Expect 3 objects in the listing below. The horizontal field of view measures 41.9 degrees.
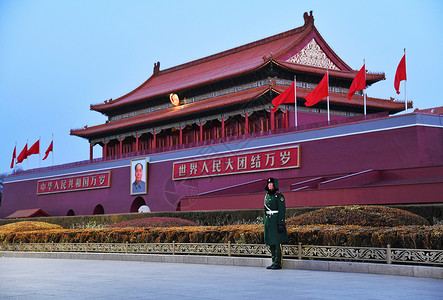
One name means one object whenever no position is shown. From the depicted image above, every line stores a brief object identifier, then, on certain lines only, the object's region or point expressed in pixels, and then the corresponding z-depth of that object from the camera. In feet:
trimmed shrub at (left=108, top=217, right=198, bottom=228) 52.80
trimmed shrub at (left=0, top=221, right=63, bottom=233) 68.44
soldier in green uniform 33.58
